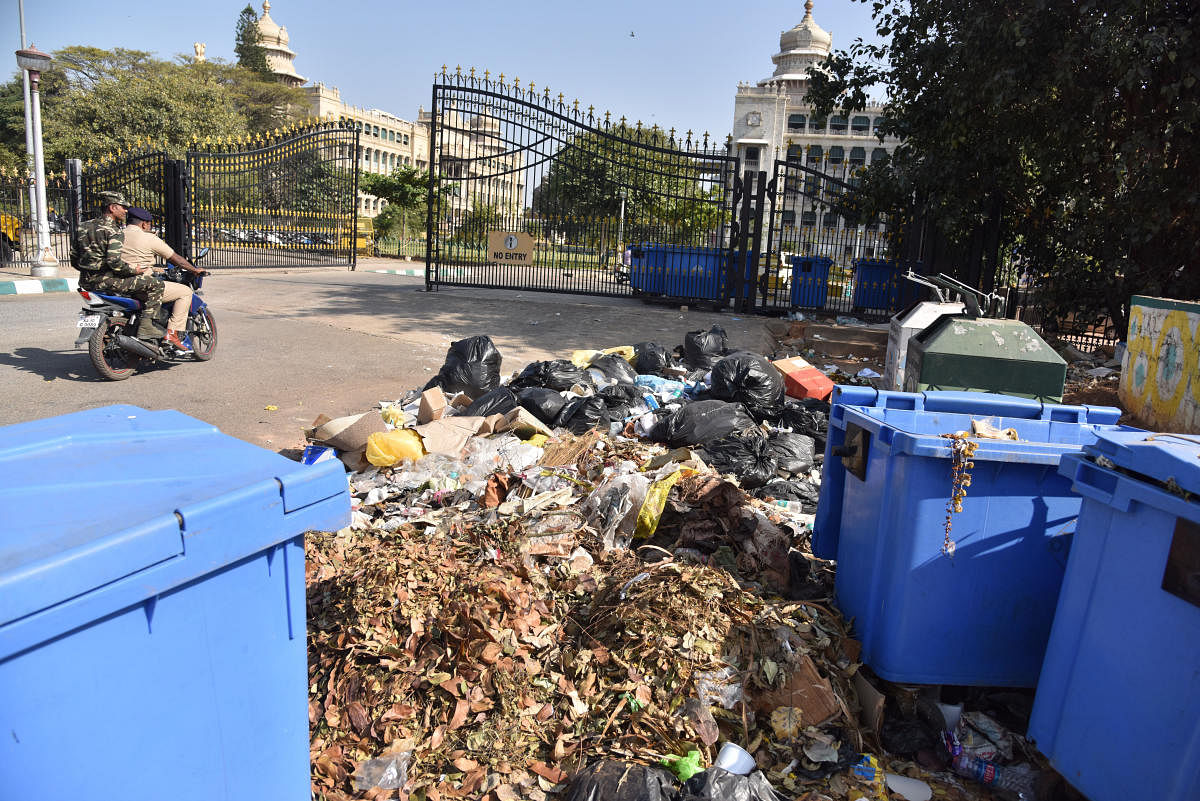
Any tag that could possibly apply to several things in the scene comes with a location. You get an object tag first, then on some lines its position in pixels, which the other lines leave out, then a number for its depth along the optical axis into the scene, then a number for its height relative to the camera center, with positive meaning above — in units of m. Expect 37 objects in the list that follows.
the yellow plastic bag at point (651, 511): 3.73 -1.17
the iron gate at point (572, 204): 13.43 +0.99
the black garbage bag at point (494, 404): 5.62 -1.08
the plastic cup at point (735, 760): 2.41 -1.50
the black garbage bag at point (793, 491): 4.66 -1.31
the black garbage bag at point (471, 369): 6.34 -0.95
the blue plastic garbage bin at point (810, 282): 13.48 -0.16
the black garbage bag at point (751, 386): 5.85 -0.88
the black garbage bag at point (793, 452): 5.09 -1.17
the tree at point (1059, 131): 8.22 +1.90
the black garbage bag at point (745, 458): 4.82 -1.18
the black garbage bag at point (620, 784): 2.11 -1.41
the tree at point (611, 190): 13.41 +1.22
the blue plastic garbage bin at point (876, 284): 13.12 -0.13
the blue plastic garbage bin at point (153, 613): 1.24 -0.67
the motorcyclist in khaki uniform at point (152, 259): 6.82 -0.24
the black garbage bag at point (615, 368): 6.79 -0.94
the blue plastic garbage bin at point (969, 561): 2.57 -0.92
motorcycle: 6.62 -0.92
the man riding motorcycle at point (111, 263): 6.65 -0.30
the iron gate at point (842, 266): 12.88 +0.16
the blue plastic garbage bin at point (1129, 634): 1.87 -0.87
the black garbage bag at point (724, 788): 2.16 -1.43
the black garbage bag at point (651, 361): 7.36 -0.92
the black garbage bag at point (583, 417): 5.56 -1.12
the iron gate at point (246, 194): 15.28 +0.90
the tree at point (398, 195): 30.52 +1.98
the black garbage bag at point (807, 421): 5.65 -1.08
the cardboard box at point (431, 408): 5.34 -1.08
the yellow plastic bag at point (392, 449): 4.61 -1.18
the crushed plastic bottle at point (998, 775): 2.46 -1.53
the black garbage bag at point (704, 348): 7.65 -0.80
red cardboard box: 6.55 -0.91
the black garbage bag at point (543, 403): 5.62 -1.05
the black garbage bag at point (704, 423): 5.21 -1.04
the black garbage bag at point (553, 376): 6.18 -0.95
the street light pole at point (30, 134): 13.42 +1.53
